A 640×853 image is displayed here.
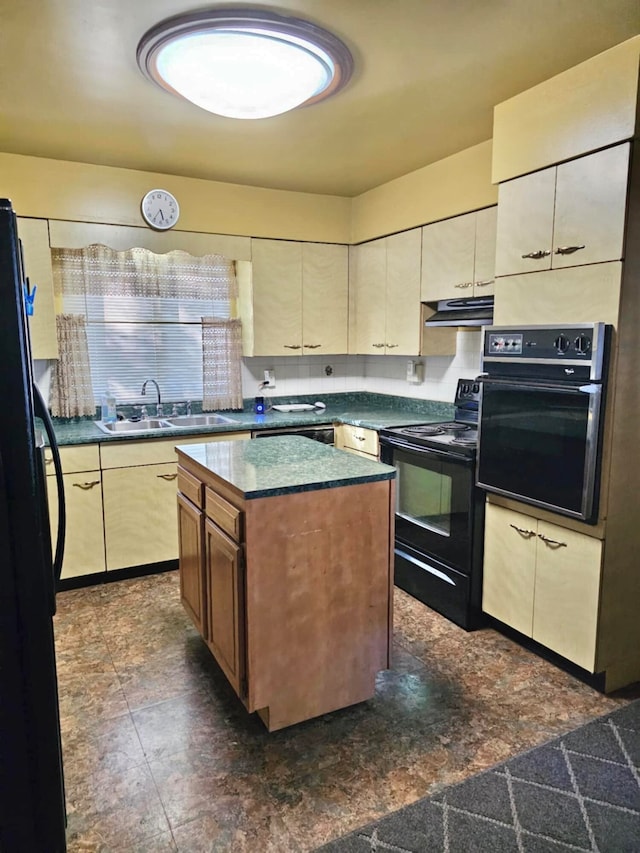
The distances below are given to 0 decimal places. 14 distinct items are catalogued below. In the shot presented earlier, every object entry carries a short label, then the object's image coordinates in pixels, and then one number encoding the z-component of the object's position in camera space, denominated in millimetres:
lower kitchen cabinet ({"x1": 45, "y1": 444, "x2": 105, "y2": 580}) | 3182
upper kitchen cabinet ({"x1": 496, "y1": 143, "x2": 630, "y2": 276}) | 2100
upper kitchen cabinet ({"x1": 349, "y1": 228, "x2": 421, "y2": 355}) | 3641
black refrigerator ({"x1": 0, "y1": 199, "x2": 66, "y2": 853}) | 1273
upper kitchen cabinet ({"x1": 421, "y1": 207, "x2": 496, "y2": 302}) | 3035
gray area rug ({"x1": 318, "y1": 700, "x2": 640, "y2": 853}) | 1617
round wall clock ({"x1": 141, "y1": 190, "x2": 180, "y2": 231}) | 3500
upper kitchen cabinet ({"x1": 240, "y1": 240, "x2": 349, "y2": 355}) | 3977
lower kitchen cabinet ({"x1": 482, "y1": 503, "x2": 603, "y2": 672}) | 2281
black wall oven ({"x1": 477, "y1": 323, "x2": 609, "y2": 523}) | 2174
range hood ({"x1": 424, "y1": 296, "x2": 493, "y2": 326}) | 3074
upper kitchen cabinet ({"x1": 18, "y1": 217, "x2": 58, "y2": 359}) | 3246
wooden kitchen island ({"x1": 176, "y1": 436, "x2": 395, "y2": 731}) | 1950
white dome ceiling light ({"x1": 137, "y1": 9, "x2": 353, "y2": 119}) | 1847
